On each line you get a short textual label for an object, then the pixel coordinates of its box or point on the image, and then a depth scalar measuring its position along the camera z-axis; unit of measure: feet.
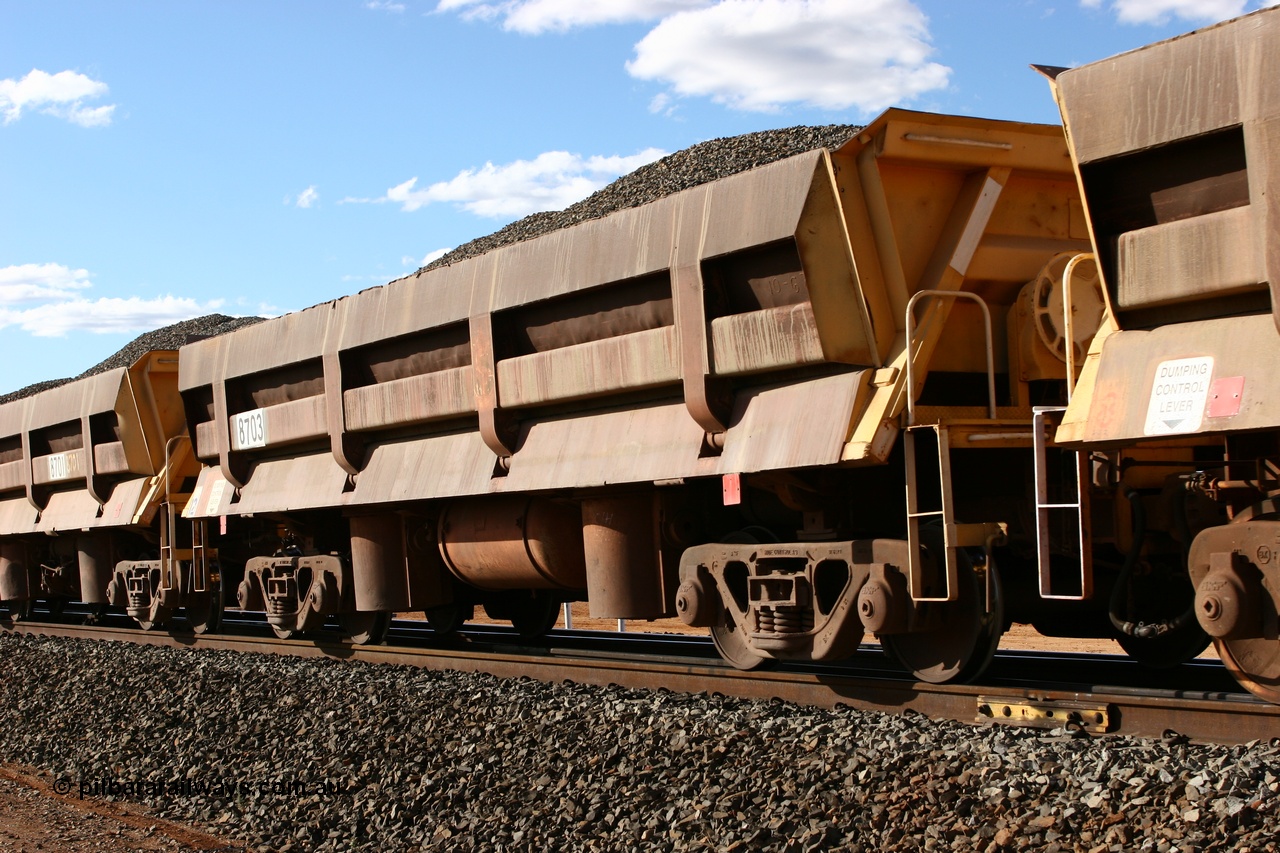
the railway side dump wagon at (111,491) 46.01
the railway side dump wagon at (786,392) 22.52
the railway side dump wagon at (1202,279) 16.21
